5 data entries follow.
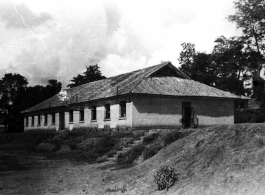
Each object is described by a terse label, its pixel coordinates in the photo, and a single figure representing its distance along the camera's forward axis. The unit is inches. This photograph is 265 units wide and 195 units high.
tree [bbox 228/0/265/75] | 1476.4
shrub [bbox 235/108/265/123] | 1385.3
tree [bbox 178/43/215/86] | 2037.0
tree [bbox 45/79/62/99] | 2224.7
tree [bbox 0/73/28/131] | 2016.5
